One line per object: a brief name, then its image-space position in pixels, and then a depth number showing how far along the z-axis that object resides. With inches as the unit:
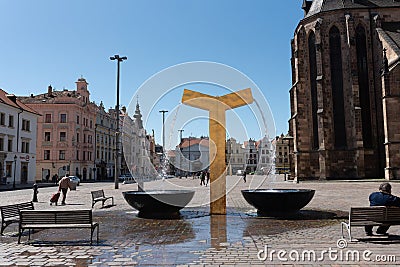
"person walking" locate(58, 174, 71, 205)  741.0
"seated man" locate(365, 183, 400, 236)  346.0
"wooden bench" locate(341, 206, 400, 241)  330.3
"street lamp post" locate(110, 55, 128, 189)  1273.4
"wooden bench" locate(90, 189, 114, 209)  650.6
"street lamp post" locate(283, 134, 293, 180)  1813.5
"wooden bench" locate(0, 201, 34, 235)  376.4
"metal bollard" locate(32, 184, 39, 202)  779.0
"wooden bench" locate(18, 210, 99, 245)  330.0
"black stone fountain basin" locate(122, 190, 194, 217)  494.9
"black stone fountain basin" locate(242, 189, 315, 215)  485.4
